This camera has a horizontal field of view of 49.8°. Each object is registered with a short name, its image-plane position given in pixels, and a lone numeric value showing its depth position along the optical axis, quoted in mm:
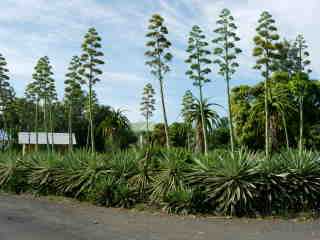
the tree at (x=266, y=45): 18660
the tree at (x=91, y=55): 20000
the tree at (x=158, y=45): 18453
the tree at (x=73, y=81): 26974
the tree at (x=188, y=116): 24090
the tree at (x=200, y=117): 23198
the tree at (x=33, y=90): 28215
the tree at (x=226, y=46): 19653
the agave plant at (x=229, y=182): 9163
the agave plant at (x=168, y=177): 9861
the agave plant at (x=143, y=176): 10468
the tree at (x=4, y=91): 26095
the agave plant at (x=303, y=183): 9607
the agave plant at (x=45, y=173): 12367
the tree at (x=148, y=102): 33233
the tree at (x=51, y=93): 28131
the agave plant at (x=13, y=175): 13395
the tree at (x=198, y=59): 20716
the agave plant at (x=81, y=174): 11195
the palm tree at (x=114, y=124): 25081
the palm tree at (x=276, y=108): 24249
